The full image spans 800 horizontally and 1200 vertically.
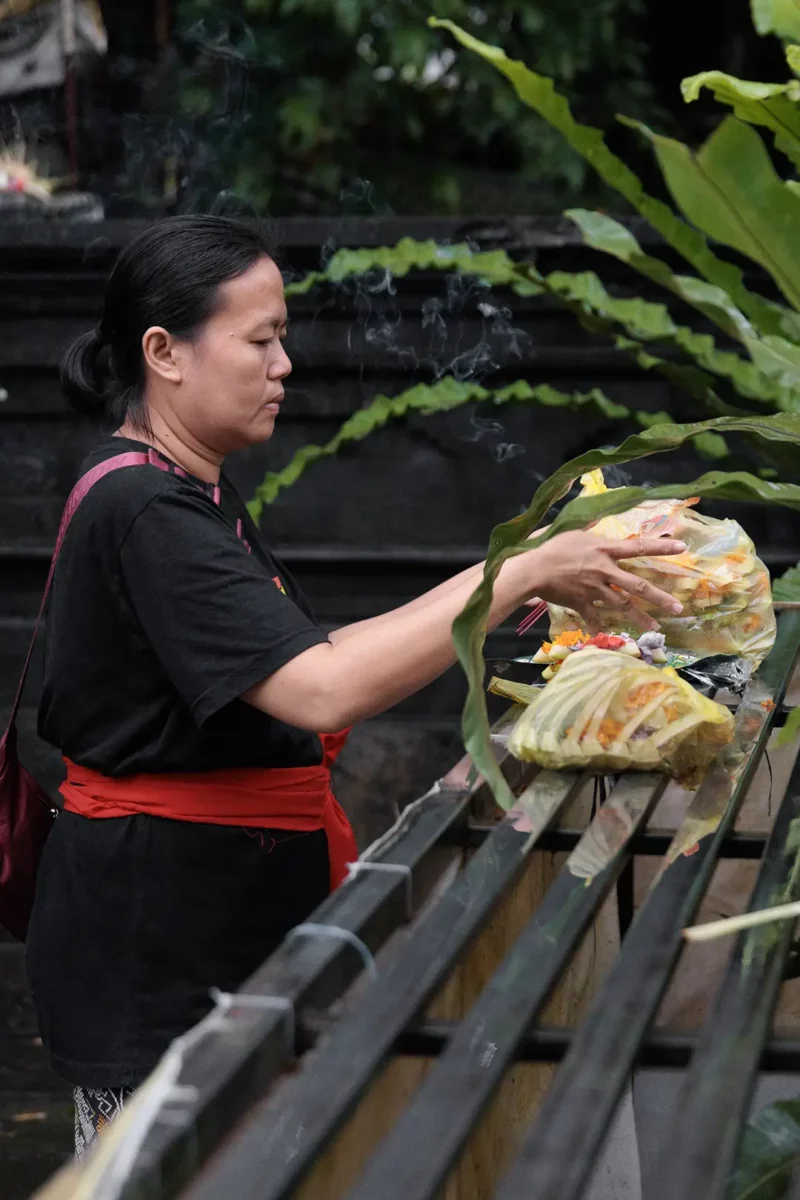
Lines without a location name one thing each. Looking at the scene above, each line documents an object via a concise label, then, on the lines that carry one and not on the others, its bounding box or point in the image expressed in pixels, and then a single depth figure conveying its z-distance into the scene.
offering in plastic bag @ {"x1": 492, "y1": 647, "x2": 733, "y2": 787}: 4.65
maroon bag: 4.97
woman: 4.65
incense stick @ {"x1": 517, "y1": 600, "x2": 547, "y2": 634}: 5.05
